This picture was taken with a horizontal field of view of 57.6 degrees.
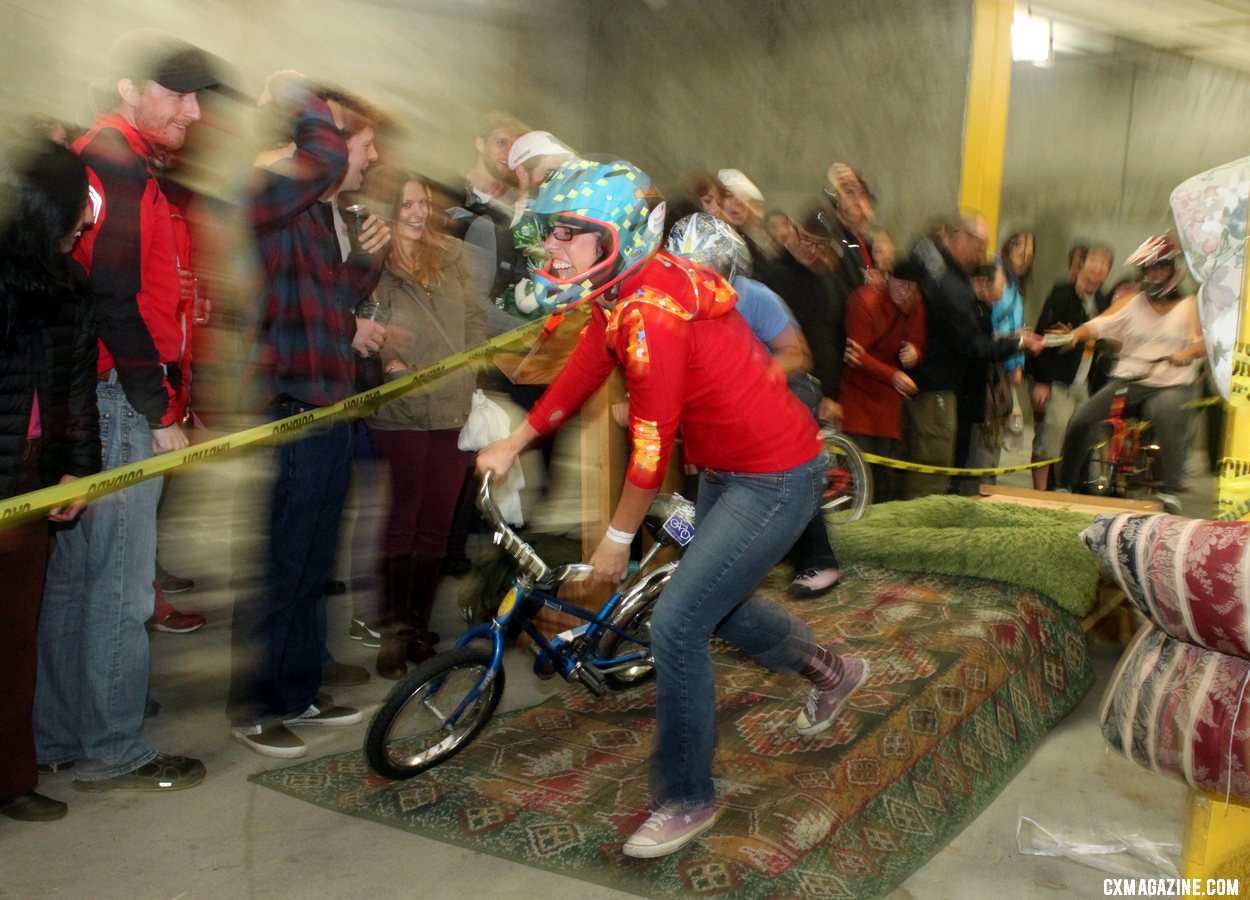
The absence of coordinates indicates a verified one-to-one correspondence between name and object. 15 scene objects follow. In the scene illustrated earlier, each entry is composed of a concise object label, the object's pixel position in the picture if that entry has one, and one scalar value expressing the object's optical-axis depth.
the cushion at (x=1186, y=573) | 1.62
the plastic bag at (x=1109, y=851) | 2.52
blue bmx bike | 2.74
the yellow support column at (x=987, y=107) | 7.49
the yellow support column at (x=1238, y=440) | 1.87
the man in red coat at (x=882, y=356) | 4.93
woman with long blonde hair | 3.56
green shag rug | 3.63
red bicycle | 5.49
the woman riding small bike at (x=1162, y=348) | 5.20
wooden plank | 4.47
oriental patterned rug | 2.45
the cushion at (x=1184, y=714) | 1.67
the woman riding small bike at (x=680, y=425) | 2.20
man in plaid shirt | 2.86
